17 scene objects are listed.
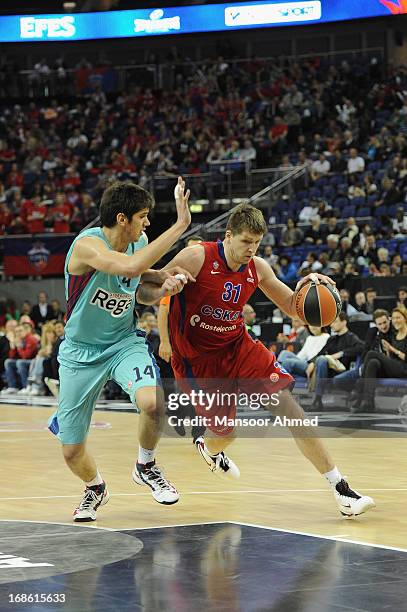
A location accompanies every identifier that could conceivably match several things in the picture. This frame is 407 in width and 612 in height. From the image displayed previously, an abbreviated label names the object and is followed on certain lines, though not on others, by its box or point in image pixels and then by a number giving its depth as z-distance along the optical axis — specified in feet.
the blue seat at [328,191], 65.87
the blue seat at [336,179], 67.15
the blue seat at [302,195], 67.82
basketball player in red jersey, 19.77
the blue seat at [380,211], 60.34
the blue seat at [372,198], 62.34
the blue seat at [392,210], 60.08
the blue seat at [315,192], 66.49
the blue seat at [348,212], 62.03
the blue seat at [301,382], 43.37
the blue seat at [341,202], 63.52
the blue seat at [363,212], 61.36
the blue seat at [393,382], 40.47
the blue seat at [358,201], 62.59
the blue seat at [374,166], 66.69
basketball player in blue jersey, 18.49
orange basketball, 20.11
